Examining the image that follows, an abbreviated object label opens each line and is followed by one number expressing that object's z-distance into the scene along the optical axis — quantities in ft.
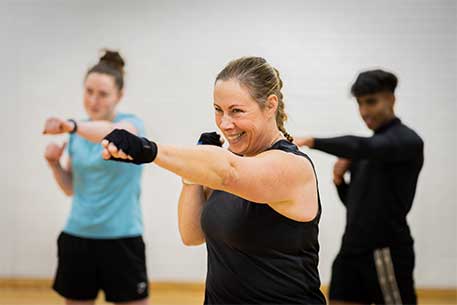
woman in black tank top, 14.66
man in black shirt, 18.08
